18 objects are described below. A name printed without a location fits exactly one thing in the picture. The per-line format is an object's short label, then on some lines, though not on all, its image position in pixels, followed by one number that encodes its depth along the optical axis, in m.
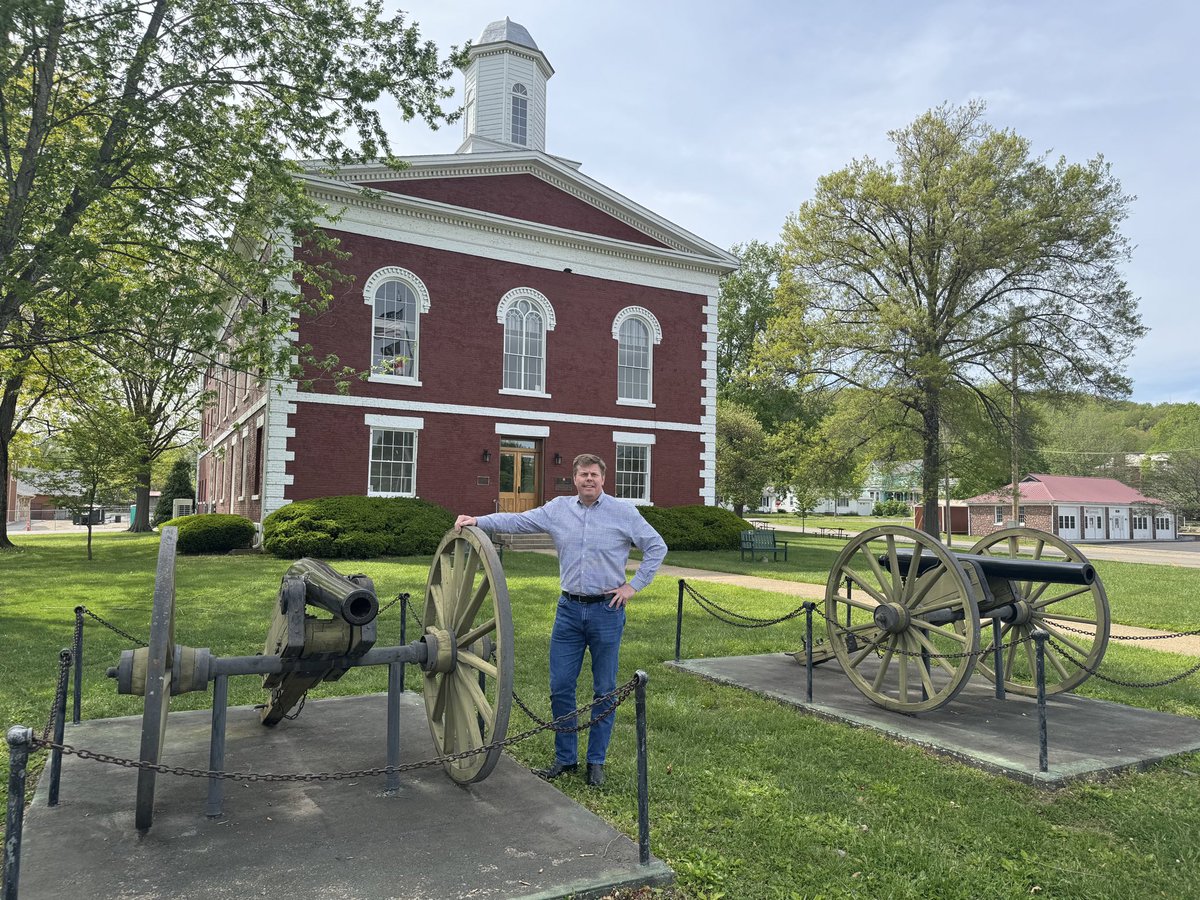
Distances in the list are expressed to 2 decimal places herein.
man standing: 4.96
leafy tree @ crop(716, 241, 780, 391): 51.91
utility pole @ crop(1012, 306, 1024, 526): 28.11
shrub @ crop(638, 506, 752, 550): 23.77
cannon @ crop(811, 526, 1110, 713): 6.36
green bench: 21.41
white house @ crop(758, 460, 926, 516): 91.94
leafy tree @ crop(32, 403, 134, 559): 19.92
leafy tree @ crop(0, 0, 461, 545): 11.27
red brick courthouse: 21.45
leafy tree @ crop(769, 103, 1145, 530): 27.31
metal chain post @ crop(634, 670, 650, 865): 3.87
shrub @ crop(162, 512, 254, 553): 20.31
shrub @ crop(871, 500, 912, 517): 70.19
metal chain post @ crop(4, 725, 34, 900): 2.91
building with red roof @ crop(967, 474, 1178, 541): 48.19
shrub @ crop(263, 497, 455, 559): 18.27
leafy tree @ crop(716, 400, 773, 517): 41.81
